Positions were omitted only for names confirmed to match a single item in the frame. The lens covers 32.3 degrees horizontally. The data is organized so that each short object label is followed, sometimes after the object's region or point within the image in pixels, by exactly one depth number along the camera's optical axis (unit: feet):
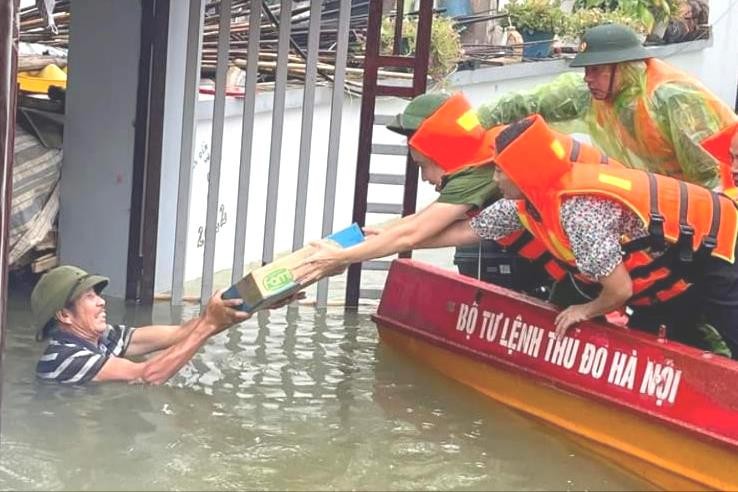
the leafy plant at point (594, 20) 45.78
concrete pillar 26.27
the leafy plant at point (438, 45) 37.81
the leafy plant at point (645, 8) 47.21
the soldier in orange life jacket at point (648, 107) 19.86
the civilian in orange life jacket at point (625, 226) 17.42
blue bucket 45.19
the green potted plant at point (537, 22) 45.39
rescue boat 17.30
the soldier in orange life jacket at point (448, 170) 20.10
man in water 18.71
